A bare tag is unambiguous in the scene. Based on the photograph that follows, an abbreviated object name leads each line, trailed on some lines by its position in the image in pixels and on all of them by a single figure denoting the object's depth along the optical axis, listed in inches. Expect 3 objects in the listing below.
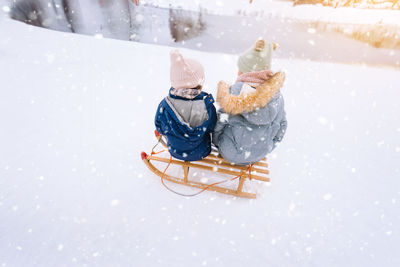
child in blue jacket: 54.7
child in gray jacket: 55.8
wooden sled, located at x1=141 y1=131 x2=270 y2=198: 76.5
